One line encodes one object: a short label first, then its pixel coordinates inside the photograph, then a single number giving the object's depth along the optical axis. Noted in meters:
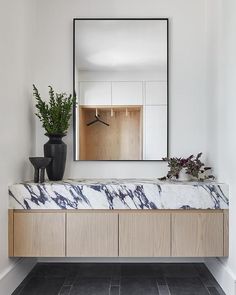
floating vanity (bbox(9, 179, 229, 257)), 1.69
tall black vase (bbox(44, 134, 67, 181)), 1.91
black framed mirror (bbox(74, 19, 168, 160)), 2.10
